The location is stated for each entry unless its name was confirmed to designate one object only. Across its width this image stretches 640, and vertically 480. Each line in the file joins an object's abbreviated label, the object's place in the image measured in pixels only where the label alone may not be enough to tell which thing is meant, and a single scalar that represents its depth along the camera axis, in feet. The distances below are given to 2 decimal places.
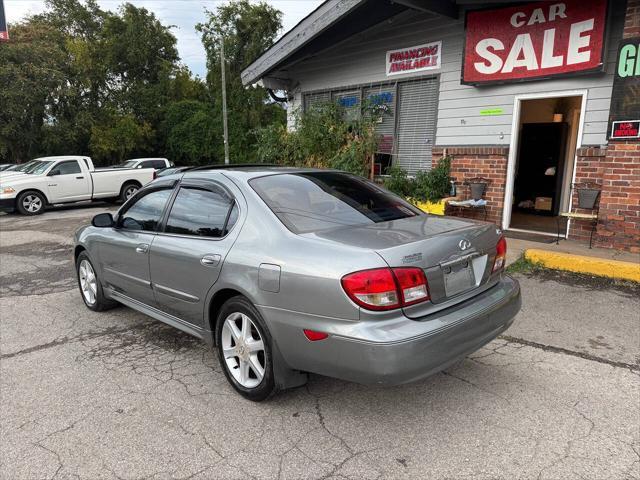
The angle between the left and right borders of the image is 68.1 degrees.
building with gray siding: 21.97
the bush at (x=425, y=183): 27.27
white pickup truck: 44.06
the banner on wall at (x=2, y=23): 44.58
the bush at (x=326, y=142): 29.12
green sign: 25.58
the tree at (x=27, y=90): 75.20
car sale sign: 21.77
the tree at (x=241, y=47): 122.11
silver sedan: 8.30
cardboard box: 32.65
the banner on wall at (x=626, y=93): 19.60
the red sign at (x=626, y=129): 20.02
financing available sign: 27.99
